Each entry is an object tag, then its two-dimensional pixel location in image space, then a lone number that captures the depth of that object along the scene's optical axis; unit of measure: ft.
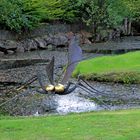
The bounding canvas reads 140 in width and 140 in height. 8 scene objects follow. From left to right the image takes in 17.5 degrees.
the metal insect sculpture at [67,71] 30.66
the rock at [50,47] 114.50
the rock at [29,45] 110.36
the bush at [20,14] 111.55
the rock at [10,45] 105.09
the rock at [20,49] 107.24
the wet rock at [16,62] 81.30
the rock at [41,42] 113.19
